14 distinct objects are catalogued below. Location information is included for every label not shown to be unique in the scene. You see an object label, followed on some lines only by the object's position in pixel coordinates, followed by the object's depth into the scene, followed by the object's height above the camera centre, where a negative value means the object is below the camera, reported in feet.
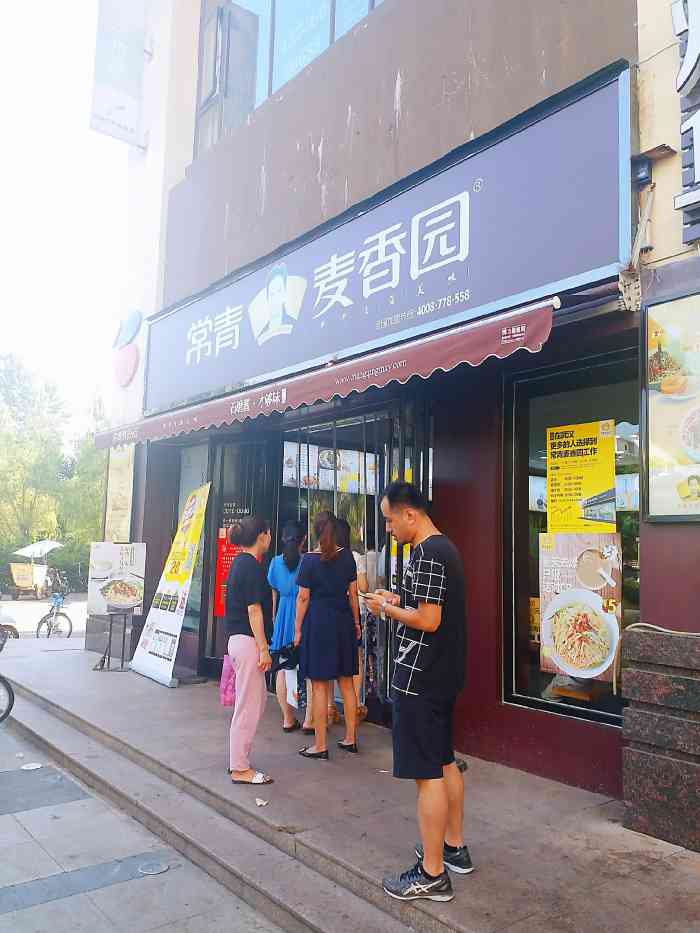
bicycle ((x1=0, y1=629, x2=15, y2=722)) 21.63 -5.41
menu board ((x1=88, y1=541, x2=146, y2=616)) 28.99 -2.07
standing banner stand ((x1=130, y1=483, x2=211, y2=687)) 25.67 -2.77
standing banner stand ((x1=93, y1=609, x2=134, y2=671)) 28.22 -5.26
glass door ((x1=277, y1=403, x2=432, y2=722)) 18.69 +1.72
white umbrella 79.36 -2.73
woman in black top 15.24 -2.70
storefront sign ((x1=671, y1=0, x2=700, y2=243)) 12.78 +8.19
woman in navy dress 17.06 -2.26
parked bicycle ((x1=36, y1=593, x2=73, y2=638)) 47.35 -6.79
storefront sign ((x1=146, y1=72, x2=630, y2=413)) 13.94 +7.06
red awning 13.10 +3.78
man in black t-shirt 10.05 -2.37
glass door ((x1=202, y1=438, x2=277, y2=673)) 26.94 +1.19
